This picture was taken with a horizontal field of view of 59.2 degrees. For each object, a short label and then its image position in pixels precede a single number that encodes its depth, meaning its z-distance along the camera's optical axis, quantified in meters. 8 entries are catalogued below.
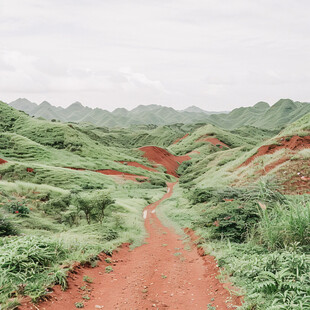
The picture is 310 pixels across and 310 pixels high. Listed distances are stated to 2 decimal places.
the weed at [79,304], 5.98
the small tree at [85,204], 13.93
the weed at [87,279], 7.29
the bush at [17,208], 12.70
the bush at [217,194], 15.34
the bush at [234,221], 10.41
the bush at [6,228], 9.83
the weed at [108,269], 8.38
